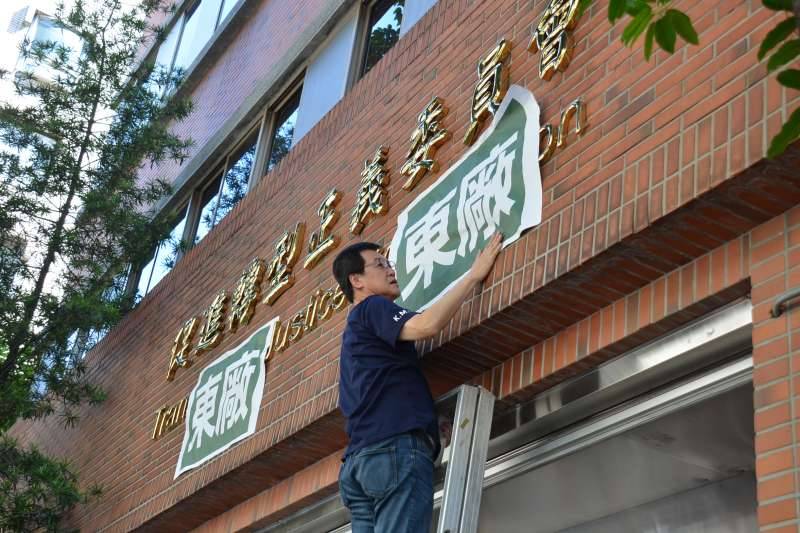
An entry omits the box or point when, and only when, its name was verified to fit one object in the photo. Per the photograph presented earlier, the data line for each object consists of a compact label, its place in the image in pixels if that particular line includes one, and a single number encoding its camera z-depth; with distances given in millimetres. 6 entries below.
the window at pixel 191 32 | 13883
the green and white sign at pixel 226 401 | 7234
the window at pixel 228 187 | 10742
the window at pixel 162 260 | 11789
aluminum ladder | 4602
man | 4473
